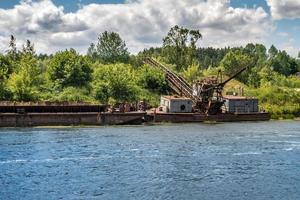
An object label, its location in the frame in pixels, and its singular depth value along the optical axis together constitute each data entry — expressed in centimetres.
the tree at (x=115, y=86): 10931
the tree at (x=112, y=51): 14812
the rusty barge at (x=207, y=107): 9438
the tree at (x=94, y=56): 16375
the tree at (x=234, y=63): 15388
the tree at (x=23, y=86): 10202
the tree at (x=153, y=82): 11898
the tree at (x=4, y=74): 10238
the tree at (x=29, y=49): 14600
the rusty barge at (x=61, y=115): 8596
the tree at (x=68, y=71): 11400
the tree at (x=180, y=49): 14194
